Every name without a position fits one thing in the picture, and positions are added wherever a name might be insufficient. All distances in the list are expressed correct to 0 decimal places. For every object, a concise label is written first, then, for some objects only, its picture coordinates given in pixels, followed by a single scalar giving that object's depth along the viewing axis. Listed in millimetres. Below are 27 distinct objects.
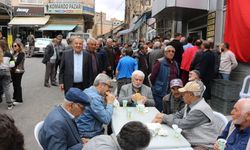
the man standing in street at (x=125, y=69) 5473
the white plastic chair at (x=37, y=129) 2179
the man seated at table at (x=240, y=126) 2033
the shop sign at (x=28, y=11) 22487
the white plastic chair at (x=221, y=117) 2732
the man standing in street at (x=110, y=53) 7125
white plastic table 2122
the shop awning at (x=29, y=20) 21228
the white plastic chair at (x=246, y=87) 3515
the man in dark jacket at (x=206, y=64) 4950
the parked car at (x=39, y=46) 15945
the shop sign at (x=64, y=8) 22861
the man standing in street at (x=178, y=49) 5527
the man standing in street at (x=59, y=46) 7166
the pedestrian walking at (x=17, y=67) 5279
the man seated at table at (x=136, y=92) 3374
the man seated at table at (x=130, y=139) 1583
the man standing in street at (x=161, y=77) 4034
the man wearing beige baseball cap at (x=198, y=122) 2434
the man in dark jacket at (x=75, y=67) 3880
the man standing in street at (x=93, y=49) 4464
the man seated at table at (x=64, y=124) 1975
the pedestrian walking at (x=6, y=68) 4891
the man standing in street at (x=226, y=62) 5247
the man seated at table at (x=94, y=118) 2637
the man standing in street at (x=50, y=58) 7201
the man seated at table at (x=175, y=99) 3163
